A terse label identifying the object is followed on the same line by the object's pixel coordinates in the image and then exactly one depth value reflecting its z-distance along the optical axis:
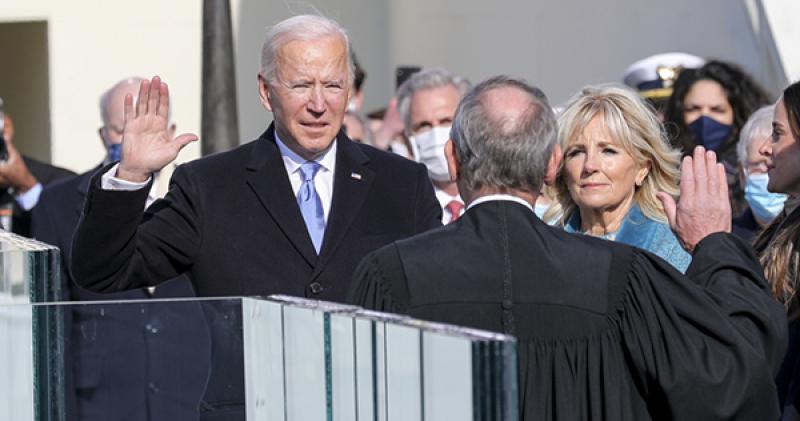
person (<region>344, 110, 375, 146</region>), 17.88
